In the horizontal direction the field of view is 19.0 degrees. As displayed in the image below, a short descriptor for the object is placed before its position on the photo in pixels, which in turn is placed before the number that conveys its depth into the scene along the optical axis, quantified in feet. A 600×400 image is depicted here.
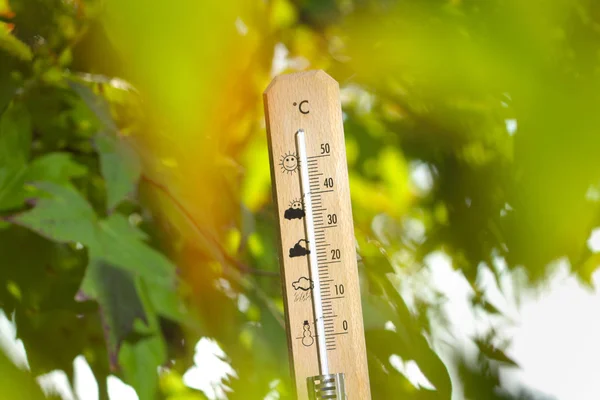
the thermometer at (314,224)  2.98
